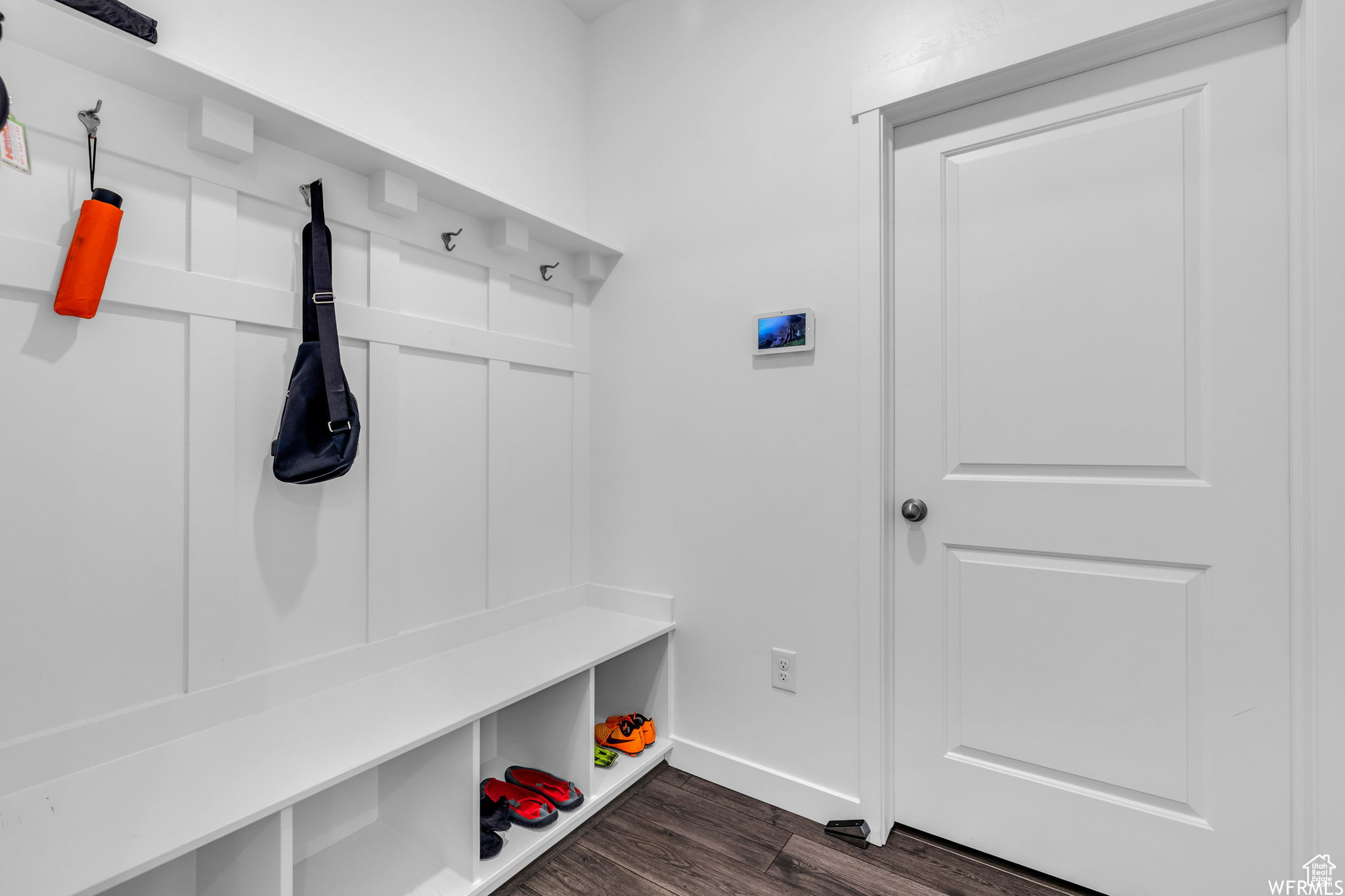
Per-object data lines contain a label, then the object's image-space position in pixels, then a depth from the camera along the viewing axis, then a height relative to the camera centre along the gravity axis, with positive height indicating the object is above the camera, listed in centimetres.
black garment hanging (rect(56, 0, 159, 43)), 110 +81
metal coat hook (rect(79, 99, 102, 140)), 113 +62
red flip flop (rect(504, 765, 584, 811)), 168 -96
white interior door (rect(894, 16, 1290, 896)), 130 -5
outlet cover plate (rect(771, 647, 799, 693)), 181 -67
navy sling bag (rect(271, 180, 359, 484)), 135 +10
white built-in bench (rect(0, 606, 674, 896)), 97 -61
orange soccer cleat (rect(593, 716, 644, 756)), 194 -93
